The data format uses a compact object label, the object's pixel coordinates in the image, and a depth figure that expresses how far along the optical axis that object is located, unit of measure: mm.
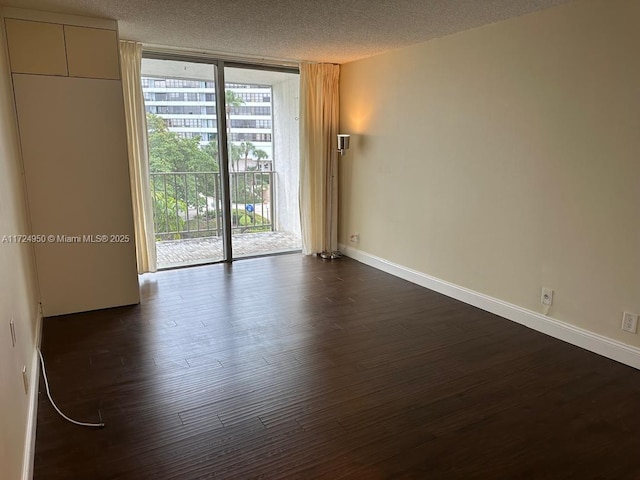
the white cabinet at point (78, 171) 3359
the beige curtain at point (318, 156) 5293
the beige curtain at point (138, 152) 4211
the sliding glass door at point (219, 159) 5043
